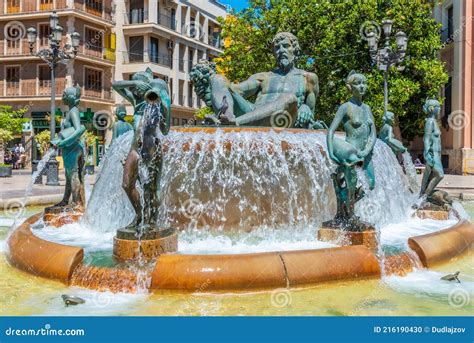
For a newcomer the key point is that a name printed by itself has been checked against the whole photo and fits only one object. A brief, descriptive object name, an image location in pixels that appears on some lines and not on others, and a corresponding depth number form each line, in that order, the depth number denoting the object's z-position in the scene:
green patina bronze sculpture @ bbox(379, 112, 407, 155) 10.73
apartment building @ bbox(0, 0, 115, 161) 37.69
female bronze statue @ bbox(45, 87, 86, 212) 7.86
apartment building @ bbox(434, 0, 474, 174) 28.42
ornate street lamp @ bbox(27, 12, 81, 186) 18.30
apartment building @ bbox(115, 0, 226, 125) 42.47
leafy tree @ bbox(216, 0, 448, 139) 23.38
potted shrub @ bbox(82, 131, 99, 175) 29.70
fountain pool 4.59
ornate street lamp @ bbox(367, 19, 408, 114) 16.95
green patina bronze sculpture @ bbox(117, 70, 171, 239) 5.35
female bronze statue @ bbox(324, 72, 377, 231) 6.04
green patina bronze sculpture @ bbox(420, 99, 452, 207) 8.70
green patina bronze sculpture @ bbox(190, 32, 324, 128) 7.94
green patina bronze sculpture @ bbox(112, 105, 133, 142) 10.18
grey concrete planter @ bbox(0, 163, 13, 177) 22.56
